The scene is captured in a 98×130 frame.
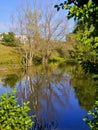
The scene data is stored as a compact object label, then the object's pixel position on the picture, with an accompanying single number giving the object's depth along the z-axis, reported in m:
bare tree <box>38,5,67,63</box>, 36.34
